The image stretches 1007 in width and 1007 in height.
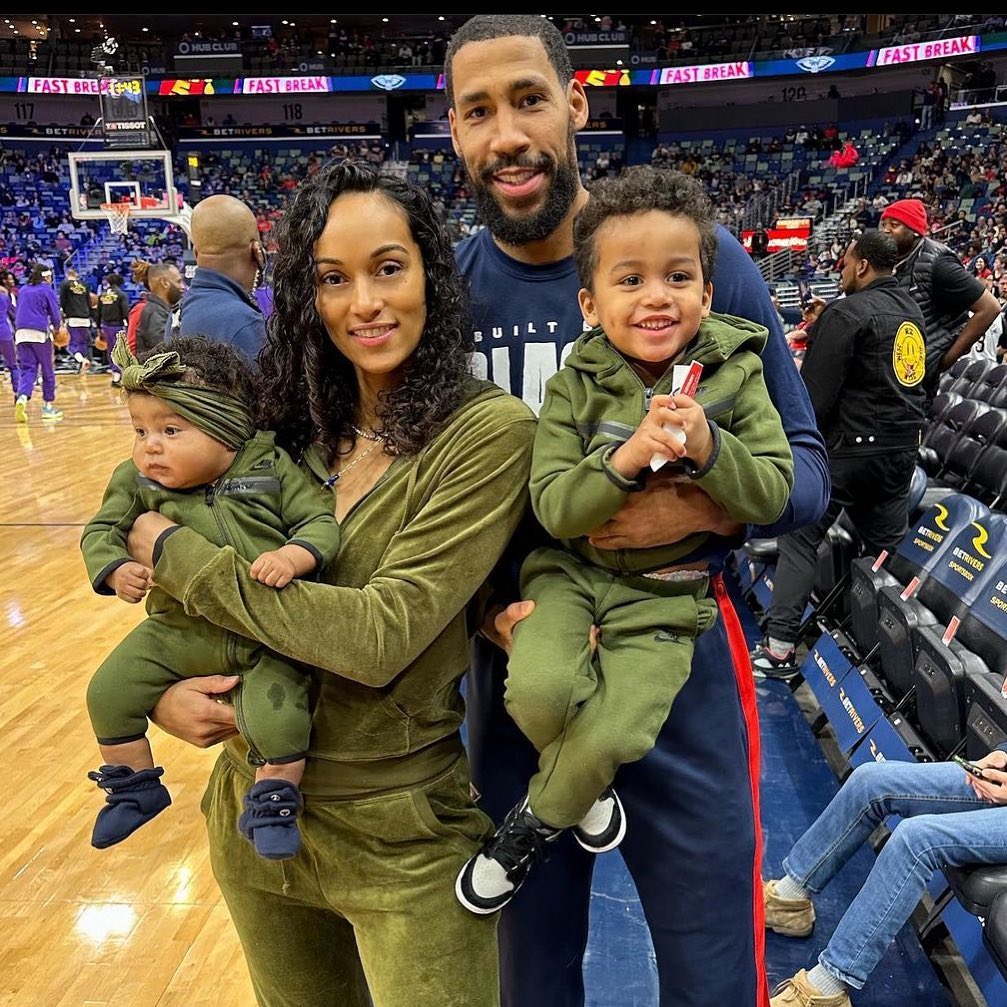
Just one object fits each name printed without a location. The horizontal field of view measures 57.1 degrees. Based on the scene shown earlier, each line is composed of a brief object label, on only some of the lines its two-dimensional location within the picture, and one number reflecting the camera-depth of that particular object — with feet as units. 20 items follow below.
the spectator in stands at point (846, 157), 71.92
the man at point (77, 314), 44.65
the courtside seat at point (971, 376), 19.26
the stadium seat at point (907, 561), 10.76
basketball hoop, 42.63
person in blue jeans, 6.70
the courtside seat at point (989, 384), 17.60
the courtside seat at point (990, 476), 14.01
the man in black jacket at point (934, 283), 13.37
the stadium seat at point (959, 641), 8.41
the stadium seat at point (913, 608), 9.59
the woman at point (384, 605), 3.64
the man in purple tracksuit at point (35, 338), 32.60
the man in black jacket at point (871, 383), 11.53
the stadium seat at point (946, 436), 16.33
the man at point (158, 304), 21.16
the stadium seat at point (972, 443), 15.12
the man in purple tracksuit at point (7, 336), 35.32
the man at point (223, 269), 8.20
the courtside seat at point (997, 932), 5.71
